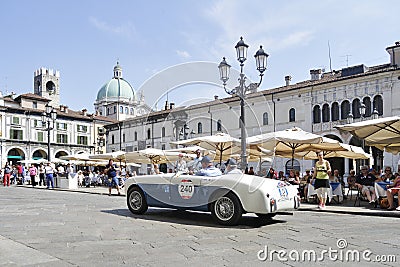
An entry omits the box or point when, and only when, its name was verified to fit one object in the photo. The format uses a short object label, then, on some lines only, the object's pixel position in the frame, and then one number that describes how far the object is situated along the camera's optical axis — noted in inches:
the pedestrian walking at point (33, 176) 1225.4
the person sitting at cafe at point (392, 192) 462.0
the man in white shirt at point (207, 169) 350.9
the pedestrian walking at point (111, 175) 718.7
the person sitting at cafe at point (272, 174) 634.2
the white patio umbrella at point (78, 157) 1264.0
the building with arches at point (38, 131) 2714.1
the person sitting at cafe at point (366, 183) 537.3
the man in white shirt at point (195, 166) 360.6
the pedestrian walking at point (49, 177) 1106.1
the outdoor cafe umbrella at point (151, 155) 843.7
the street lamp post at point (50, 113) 1125.7
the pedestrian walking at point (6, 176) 1274.6
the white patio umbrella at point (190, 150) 811.1
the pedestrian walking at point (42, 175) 1283.2
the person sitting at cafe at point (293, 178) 581.7
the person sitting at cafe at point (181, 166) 369.7
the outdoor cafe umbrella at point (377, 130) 514.5
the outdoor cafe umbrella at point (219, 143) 674.8
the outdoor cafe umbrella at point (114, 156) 1066.1
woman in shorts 487.2
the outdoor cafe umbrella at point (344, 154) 667.3
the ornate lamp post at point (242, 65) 629.0
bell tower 3666.3
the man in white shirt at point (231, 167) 351.9
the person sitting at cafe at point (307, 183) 586.2
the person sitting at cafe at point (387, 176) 563.8
